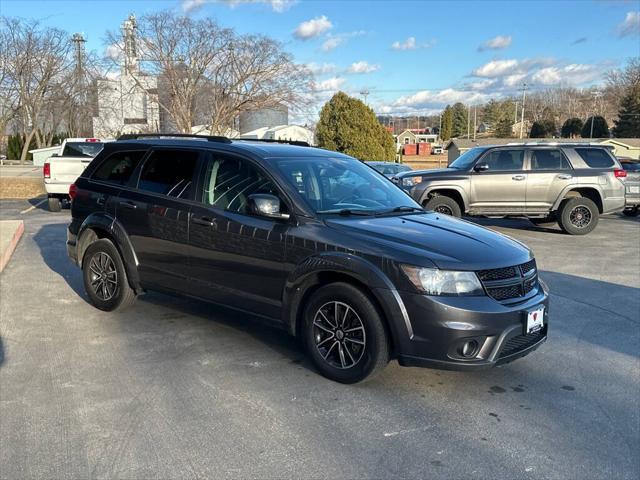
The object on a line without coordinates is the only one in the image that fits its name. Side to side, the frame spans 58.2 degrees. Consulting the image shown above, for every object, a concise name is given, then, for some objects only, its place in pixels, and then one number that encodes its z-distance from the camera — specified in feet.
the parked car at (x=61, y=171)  47.73
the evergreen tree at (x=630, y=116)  223.10
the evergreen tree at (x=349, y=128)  97.76
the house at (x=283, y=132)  194.24
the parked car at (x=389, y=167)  65.16
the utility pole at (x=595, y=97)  337.52
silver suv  39.68
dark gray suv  12.66
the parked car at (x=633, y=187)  49.29
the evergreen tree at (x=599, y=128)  246.27
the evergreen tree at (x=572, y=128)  257.14
